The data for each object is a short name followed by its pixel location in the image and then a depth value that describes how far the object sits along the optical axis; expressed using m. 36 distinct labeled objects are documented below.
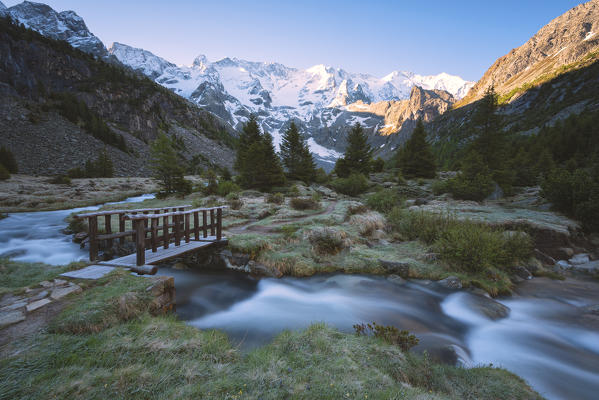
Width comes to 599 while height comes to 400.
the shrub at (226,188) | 23.03
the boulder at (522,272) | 8.27
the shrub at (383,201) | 16.67
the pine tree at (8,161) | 31.22
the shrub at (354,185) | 25.92
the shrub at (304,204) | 17.49
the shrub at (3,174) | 25.23
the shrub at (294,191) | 22.42
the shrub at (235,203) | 17.38
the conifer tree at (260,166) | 24.42
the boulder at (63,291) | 4.63
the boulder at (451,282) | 7.48
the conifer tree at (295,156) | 30.03
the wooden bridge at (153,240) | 6.70
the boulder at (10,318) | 3.70
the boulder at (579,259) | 9.04
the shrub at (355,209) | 15.20
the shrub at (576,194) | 10.78
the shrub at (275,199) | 19.03
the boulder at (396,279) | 8.02
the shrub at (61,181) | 28.02
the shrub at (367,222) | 12.38
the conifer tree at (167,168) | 24.55
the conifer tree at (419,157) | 29.02
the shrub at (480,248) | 8.10
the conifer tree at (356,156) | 32.00
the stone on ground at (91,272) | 5.65
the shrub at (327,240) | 10.08
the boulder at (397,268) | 8.40
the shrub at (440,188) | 21.43
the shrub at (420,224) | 10.64
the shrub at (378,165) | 35.41
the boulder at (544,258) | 9.19
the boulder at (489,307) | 6.21
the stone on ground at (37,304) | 4.13
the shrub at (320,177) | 32.88
